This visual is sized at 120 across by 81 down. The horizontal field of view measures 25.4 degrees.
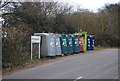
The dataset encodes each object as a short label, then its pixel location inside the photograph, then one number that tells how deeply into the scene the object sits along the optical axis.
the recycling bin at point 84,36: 26.93
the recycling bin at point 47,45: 18.22
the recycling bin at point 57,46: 19.44
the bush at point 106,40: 39.09
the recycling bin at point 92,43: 28.11
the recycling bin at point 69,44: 21.83
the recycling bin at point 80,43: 24.27
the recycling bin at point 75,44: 22.92
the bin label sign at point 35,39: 17.86
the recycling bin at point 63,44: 20.69
